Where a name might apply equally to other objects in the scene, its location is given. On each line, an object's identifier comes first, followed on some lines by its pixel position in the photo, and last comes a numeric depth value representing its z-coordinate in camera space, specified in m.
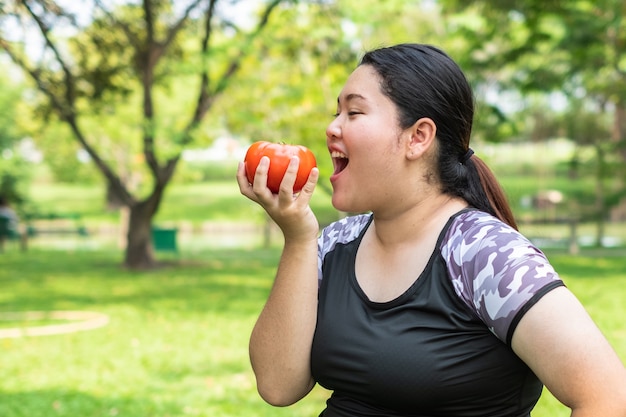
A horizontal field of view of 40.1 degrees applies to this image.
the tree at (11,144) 32.72
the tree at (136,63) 16.17
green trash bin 22.00
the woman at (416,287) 1.91
